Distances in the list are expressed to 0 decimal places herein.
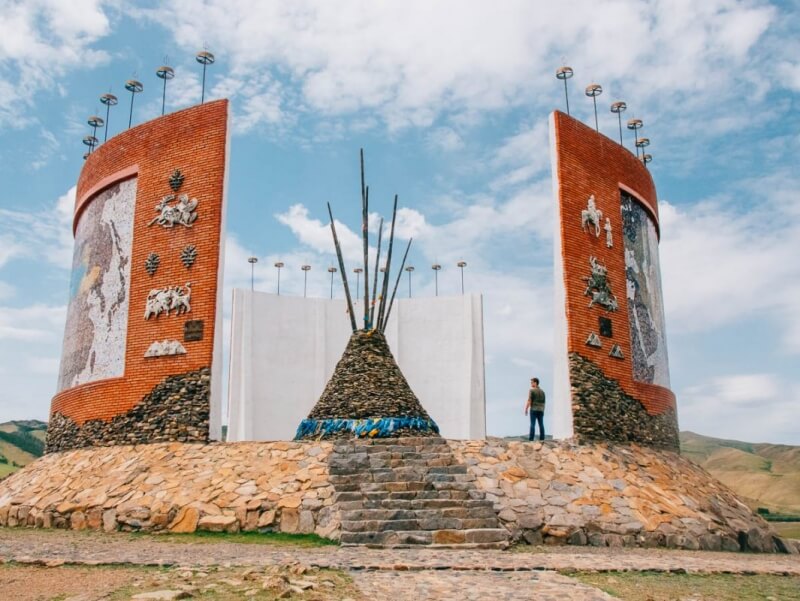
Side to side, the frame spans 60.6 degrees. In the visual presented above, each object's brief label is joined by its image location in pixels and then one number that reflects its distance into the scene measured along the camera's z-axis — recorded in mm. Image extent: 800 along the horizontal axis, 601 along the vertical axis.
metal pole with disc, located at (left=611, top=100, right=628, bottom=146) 15156
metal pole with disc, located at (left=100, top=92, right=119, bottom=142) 14977
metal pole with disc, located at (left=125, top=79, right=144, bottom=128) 14406
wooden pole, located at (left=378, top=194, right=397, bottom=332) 12985
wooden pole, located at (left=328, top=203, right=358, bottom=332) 12759
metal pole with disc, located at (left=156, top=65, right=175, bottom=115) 14086
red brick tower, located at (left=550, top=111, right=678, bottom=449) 11750
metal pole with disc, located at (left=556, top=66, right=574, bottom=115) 14109
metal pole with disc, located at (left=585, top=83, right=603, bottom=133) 14414
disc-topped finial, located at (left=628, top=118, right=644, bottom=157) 15336
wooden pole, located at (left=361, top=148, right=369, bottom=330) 13156
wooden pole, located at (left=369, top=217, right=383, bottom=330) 12938
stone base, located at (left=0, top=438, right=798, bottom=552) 8602
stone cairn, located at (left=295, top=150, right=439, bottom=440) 11086
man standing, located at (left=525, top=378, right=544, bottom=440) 11742
